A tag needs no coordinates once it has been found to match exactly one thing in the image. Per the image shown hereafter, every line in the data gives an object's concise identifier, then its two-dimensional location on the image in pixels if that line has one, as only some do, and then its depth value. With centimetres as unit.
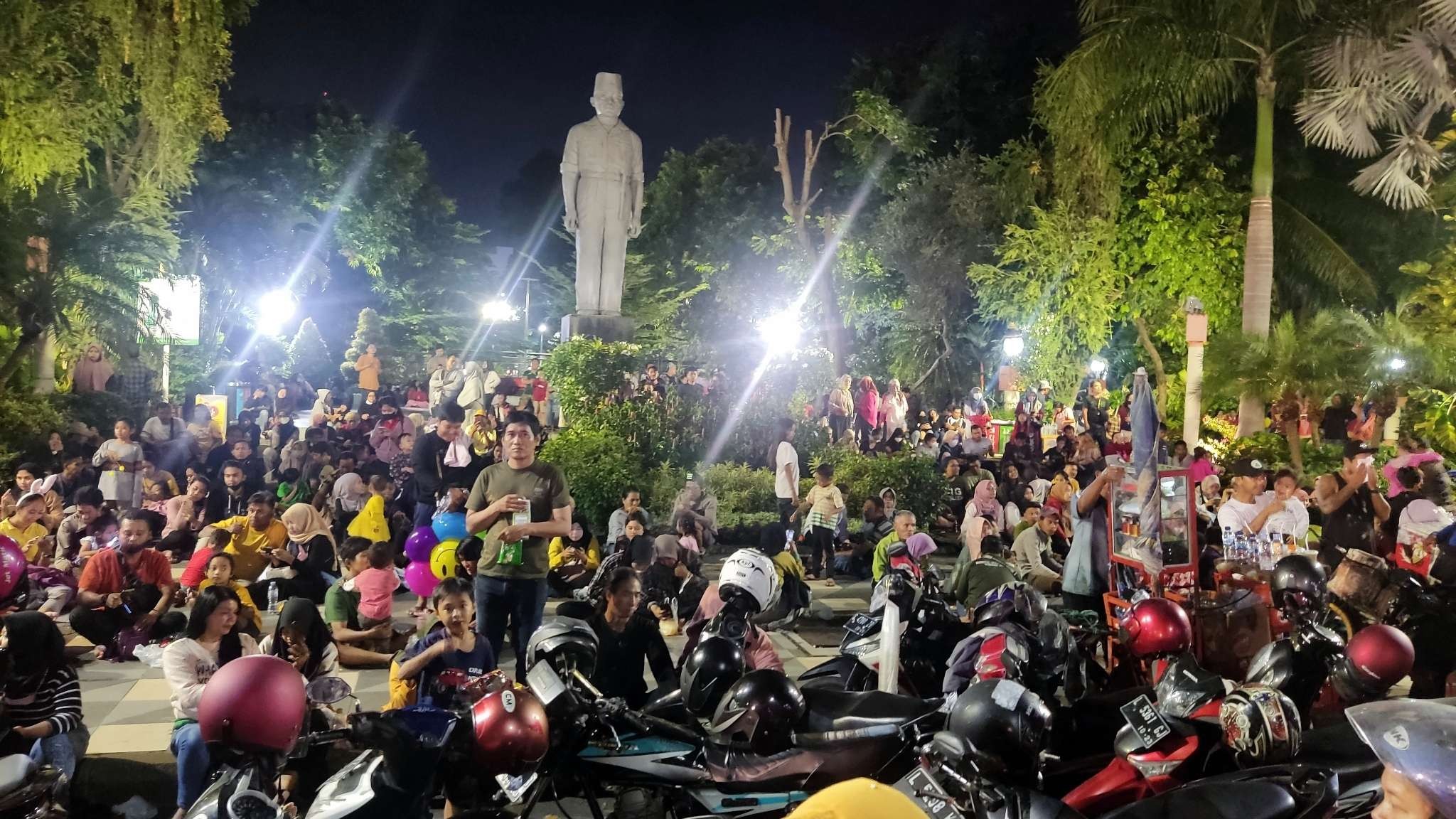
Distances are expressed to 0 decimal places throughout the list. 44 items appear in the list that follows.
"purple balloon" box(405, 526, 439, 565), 929
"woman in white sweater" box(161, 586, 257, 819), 472
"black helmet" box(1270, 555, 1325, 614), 524
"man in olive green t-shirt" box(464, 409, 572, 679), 604
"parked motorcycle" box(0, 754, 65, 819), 323
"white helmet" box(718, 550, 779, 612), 529
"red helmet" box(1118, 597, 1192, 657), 494
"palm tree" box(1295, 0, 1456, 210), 1571
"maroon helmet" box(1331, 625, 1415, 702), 457
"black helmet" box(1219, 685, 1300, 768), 377
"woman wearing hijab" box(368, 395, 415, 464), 1305
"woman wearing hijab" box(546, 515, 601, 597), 955
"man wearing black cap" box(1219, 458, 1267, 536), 880
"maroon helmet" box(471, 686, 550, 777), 327
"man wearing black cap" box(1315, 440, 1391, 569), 910
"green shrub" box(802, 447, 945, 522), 1328
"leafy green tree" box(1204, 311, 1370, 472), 1525
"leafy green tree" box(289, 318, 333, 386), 3231
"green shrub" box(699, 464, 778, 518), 1295
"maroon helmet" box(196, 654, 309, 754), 296
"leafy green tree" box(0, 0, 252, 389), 1527
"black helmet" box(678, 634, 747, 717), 480
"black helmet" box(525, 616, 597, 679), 431
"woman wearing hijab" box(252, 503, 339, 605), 826
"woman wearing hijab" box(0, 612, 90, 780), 471
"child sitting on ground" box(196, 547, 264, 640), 569
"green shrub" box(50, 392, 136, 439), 1614
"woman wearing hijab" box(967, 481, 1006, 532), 1045
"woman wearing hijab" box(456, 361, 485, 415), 1564
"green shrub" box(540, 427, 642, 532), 1159
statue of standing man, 1406
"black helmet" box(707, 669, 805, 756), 428
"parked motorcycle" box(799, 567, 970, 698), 573
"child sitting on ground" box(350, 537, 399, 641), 793
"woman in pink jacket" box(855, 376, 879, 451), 1786
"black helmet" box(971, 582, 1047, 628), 539
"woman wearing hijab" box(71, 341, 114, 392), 1767
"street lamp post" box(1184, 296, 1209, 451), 1630
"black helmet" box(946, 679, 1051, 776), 334
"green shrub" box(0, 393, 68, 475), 1404
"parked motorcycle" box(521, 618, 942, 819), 427
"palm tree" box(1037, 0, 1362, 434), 1680
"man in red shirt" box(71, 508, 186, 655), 767
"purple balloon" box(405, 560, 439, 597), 918
